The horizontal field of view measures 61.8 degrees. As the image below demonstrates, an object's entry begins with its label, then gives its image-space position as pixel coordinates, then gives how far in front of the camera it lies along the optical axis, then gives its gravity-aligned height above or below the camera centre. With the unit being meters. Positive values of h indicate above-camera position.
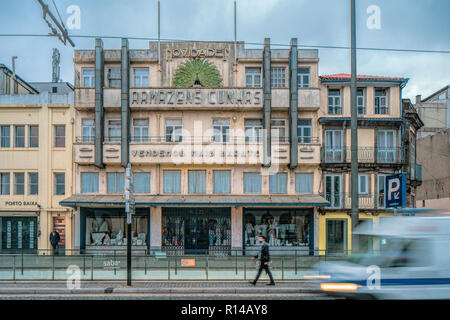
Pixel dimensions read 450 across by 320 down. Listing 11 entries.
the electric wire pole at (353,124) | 14.25 +1.61
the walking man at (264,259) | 13.54 -3.36
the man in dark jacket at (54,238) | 24.20 -4.73
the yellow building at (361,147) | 26.42 +1.36
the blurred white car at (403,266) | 8.17 -2.30
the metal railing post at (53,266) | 15.37 -4.19
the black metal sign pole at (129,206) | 13.62 -1.55
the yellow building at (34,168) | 26.06 -0.18
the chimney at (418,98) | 41.28 +7.50
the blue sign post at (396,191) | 12.22 -0.84
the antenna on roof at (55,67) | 37.54 +10.38
